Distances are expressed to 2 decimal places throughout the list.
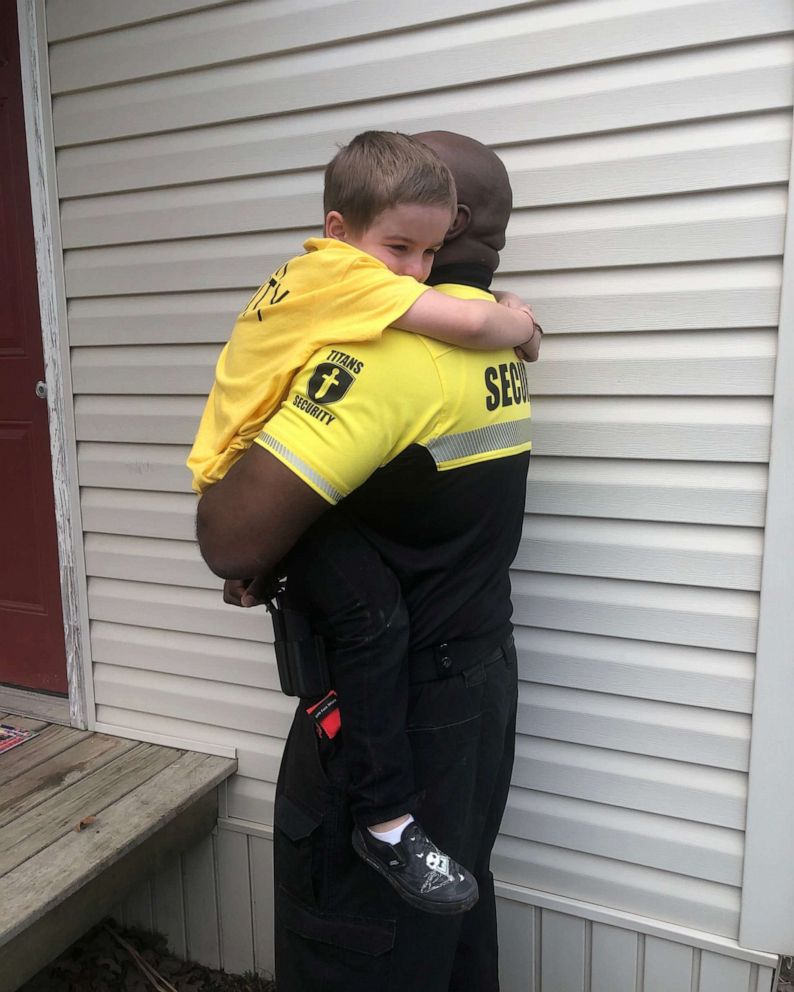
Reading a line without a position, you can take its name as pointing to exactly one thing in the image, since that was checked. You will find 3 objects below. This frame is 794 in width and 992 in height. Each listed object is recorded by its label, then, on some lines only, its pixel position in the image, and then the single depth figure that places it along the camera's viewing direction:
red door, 2.88
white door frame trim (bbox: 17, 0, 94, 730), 2.60
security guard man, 1.33
